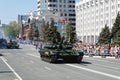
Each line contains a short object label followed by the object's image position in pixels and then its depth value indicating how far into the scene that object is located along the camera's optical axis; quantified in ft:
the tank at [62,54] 58.21
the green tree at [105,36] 186.32
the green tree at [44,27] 267.85
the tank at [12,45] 164.77
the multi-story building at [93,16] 228.88
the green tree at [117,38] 144.39
